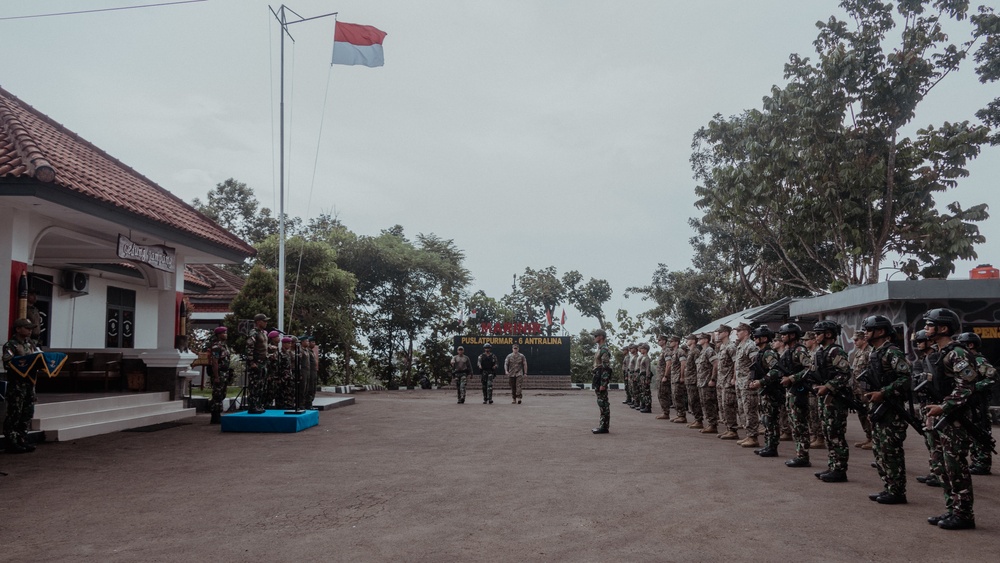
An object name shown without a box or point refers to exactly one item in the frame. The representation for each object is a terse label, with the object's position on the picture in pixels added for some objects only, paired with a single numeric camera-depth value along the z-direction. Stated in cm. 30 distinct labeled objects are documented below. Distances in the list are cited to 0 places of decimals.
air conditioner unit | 1537
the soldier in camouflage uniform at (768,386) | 852
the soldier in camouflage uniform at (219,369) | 1220
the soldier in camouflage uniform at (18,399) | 899
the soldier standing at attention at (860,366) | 895
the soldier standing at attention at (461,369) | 1944
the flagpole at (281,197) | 1805
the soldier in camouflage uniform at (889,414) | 598
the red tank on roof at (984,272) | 1420
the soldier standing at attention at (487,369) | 1920
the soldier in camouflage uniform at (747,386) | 1007
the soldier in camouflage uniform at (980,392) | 525
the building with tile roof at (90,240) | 972
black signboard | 2972
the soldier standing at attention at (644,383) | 1698
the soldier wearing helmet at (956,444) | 522
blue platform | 1145
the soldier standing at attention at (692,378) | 1298
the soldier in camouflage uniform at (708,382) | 1205
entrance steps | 1032
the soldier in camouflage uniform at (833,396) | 688
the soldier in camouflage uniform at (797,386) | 786
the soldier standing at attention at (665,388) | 1496
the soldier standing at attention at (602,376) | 1141
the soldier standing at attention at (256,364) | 1216
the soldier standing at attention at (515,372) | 1992
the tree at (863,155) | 1905
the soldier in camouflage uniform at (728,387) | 1118
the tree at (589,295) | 3975
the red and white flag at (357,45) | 1850
